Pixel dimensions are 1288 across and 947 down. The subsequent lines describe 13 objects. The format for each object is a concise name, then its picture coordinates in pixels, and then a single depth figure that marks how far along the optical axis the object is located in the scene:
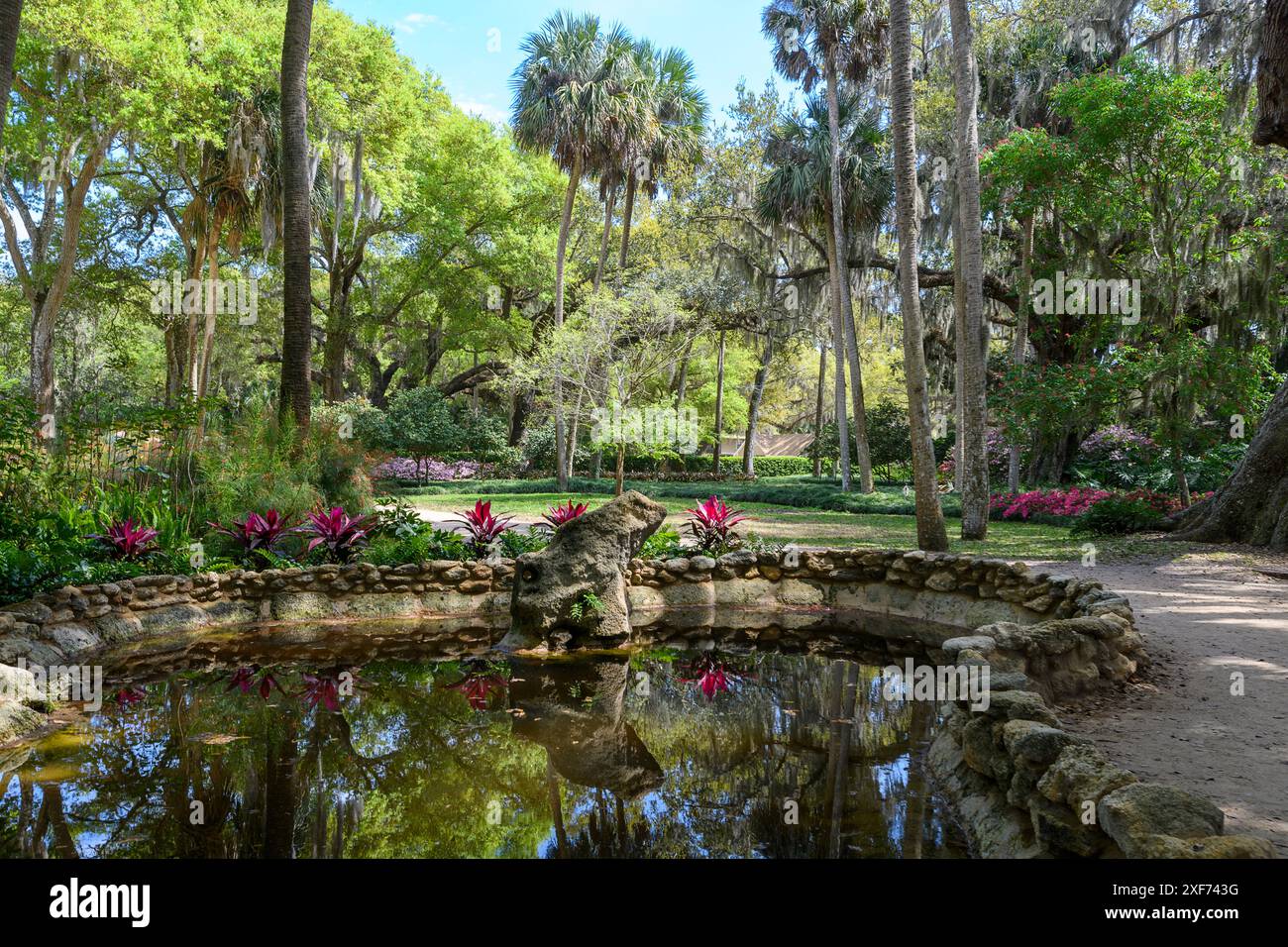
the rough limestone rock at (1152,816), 2.43
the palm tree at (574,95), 21.39
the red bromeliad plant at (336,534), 8.19
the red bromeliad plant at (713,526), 9.30
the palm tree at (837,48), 19.80
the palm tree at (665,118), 22.66
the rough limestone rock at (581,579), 6.70
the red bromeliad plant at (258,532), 7.88
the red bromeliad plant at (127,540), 7.22
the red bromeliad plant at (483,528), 8.73
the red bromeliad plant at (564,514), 8.81
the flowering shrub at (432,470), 26.28
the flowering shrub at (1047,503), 14.75
